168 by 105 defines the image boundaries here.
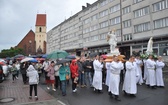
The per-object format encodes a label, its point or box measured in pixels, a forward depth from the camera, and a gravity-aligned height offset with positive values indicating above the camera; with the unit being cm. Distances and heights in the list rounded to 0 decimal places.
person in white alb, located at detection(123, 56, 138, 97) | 599 -124
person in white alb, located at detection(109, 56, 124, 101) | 563 -101
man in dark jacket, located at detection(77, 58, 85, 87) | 789 -110
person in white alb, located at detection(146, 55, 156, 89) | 740 -116
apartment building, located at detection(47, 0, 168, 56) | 2191 +717
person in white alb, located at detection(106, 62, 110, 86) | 721 -123
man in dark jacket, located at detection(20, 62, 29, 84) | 965 -112
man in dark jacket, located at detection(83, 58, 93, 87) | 766 -87
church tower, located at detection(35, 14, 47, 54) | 6419 +1284
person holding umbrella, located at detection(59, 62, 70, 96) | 652 -102
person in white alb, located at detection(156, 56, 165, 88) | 754 -128
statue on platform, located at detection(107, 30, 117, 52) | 1305 +148
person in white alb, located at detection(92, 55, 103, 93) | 679 -117
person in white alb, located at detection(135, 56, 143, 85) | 843 -114
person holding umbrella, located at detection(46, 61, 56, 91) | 743 -114
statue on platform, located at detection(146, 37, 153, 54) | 1216 +71
